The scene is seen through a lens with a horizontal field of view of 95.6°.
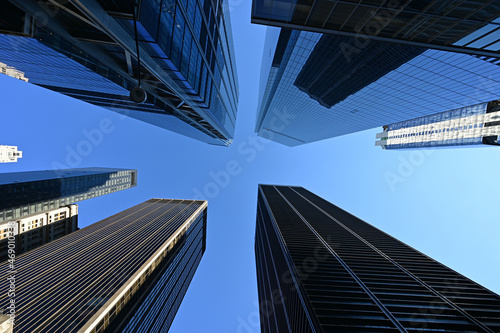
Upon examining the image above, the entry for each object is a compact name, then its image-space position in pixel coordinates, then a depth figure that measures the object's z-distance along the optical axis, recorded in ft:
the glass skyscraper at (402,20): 44.39
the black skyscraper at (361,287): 113.33
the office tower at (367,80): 121.70
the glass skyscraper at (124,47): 41.16
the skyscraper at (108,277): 162.30
